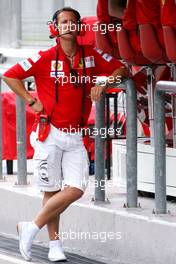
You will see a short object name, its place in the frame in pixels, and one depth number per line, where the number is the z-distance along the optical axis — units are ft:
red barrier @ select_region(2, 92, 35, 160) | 78.47
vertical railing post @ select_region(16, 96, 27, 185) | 66.46
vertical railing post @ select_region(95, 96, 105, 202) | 59.38
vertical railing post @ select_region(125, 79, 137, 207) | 57.20
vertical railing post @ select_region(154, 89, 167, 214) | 53.91
